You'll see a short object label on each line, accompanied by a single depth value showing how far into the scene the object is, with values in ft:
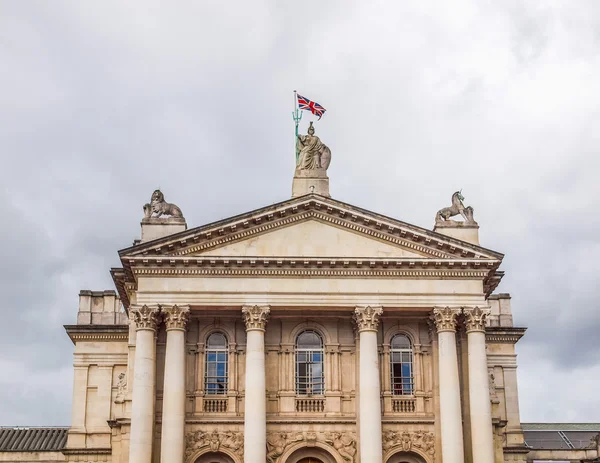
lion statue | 147.84
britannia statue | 155.53
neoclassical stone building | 138.72
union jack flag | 159.02
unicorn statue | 150.10
